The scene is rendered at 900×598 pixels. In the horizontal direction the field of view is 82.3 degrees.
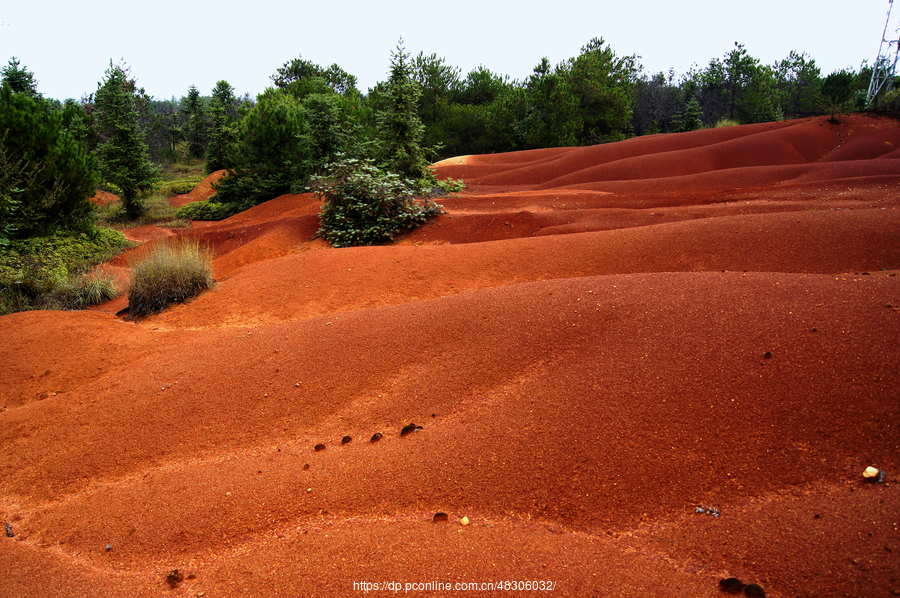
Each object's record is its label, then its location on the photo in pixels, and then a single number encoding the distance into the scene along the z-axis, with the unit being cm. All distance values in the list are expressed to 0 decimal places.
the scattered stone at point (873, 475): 281
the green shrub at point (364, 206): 1176
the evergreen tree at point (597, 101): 3234
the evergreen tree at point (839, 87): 3095
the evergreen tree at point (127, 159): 2080
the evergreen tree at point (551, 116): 3155
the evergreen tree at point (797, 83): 3716
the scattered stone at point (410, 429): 398
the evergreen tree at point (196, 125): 3794
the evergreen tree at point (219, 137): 3081
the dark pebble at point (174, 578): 282
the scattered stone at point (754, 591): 228
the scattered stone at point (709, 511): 285
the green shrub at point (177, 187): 2922
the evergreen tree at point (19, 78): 2533
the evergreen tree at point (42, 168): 1265
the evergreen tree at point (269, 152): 1883
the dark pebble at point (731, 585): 234
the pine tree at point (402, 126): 1390
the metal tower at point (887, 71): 2313
